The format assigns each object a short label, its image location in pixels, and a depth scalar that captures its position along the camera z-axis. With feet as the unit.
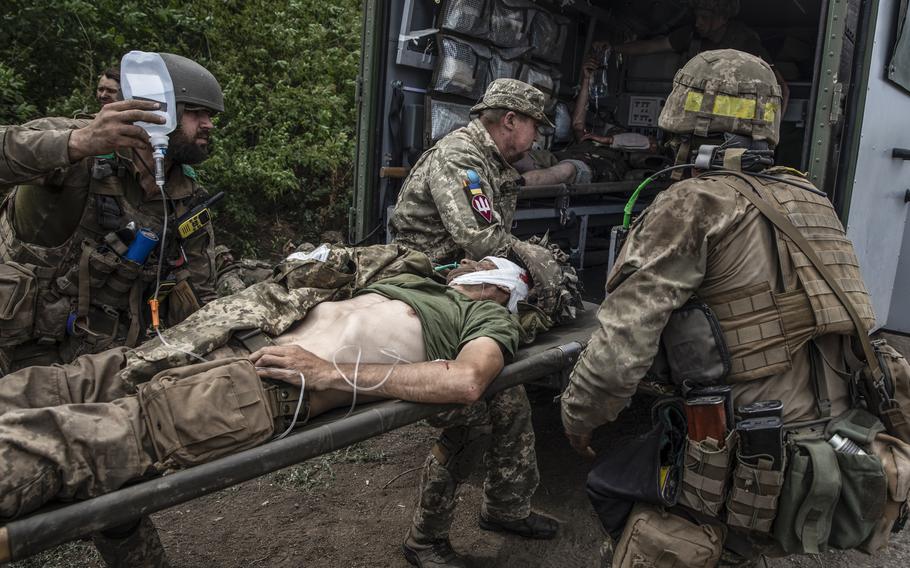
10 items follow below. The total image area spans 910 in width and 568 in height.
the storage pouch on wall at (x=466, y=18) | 14.29
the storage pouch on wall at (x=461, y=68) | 14.35
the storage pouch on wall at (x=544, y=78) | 17.27
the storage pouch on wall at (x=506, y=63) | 16.05
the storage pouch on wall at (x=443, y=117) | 14.16
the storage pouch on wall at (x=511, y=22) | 15.88
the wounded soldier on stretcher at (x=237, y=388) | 5.85
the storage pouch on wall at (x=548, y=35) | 17.46
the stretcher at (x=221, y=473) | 5.12
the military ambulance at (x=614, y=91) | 11.03
